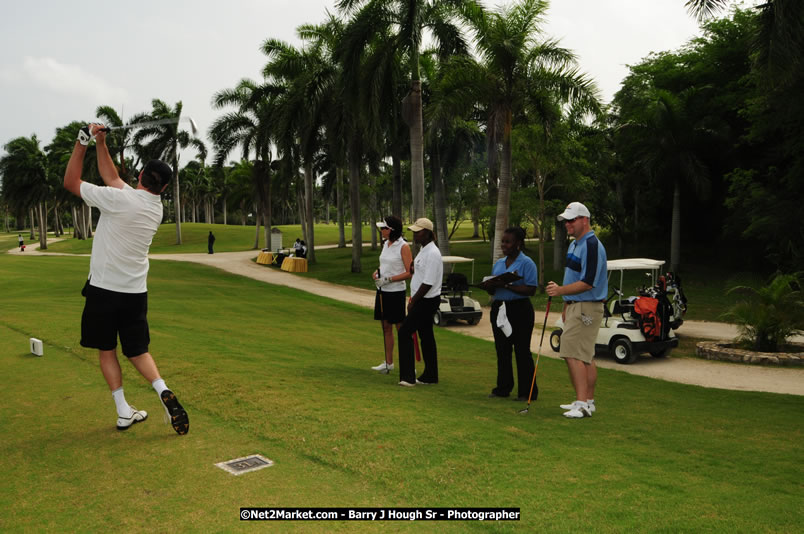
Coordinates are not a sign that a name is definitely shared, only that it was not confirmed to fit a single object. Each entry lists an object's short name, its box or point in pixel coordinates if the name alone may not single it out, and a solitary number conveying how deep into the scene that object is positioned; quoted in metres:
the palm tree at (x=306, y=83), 33.09
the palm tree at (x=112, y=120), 57.50
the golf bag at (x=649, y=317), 12.95
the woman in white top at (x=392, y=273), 7.63
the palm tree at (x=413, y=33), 23.47
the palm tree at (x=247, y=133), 43.40
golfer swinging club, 4.74
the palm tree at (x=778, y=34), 14.80
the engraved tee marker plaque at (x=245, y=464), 4.07
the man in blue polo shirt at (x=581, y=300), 5.98
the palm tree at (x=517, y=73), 21.38
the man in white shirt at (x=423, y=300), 7.06
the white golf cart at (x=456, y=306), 18.05
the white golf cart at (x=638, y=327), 12.92
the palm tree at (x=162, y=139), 56.81
